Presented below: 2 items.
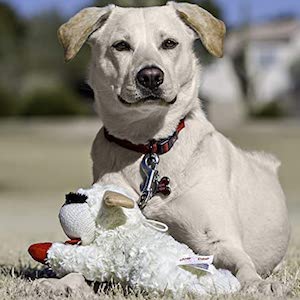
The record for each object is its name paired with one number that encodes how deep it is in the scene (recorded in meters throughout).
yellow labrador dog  5.38
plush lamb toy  4.69
